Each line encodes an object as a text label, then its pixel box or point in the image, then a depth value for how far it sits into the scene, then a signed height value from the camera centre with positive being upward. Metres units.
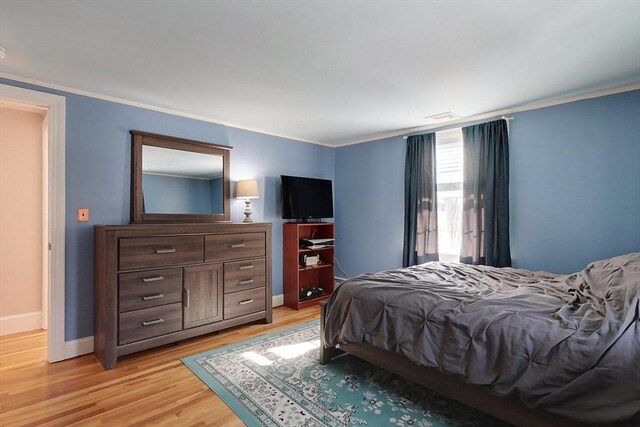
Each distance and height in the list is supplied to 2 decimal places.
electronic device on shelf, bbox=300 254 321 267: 4.35 -0.63
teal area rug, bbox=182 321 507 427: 1.88 -1.20
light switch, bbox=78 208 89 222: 2.79 +0.02
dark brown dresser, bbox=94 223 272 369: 2.59 -0.62
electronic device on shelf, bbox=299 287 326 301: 4.29 -1.08
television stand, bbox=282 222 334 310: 4.16 -0.72
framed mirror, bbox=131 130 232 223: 3.11 +0.38
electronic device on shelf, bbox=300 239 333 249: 4.28 -0.39
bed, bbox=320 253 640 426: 1.36 -0.65
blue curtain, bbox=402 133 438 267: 3.91 +0.14
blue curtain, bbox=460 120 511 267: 3.33 +0.19
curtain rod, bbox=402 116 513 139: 3.35 +1.00
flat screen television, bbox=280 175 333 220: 4.27 +0.24
